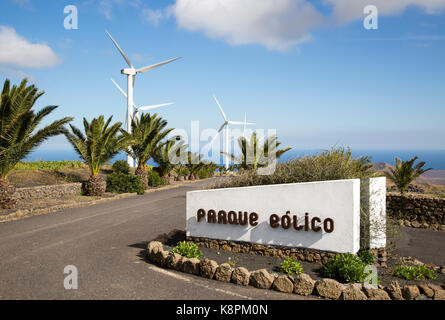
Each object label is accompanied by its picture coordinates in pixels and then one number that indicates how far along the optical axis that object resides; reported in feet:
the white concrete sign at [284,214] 25.97
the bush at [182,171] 134.06
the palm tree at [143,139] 89.25
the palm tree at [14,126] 50.49
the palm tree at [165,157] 103.76
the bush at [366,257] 27.45
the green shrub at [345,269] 23.03
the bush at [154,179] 96.58
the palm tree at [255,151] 69.10
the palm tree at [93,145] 69.27
